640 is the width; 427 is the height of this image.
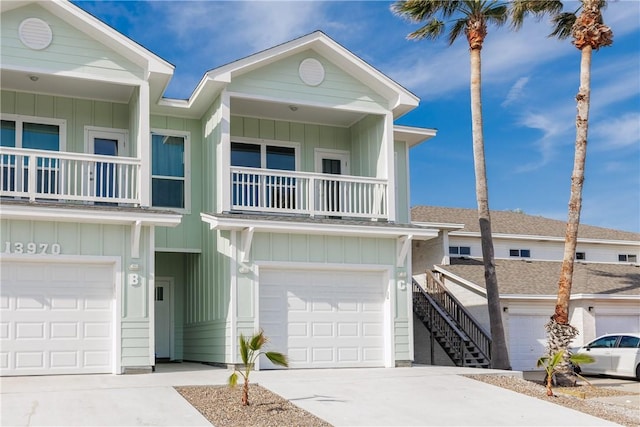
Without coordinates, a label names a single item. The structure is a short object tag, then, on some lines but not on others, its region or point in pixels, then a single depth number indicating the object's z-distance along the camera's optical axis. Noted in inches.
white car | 808.9
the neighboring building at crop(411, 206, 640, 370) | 919.7
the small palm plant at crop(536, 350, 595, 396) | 561.0
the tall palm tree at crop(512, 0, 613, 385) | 725.9
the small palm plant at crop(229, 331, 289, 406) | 464.1
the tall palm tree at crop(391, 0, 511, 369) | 765.9
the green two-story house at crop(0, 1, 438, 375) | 575.2
